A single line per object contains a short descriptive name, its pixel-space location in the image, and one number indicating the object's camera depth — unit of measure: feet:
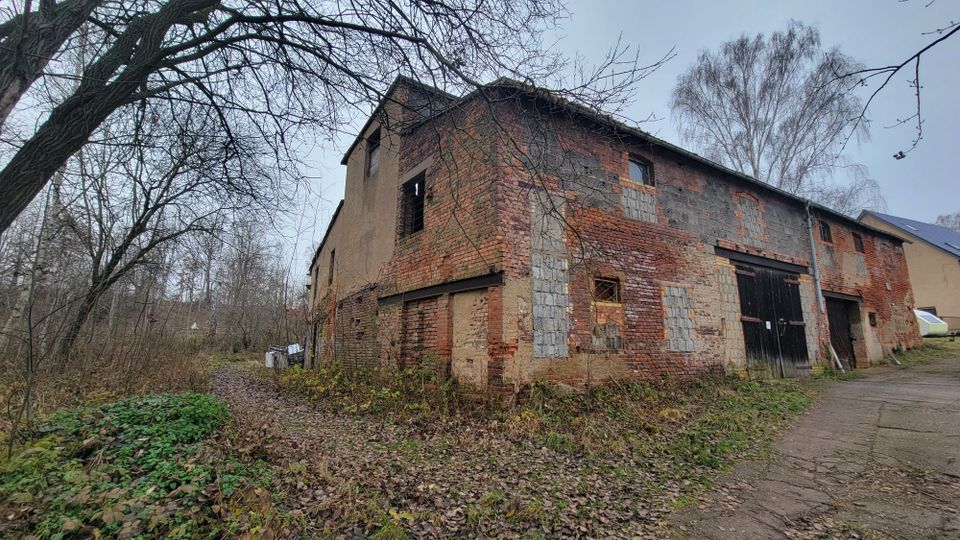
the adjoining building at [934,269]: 77.97
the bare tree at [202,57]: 10.89
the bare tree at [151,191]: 17.15
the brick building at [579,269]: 23.84
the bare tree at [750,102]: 56.44
